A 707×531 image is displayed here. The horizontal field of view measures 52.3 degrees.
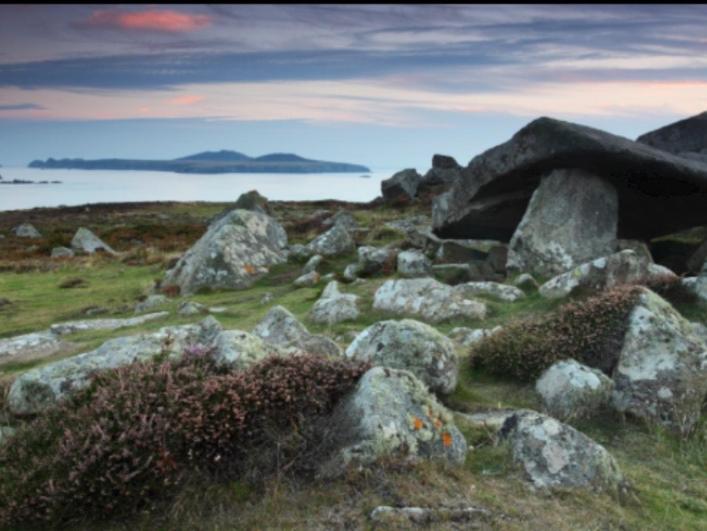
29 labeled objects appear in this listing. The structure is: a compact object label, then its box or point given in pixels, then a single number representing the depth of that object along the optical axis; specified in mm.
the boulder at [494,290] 18578
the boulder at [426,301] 17234
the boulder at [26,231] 64156
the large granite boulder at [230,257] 26797
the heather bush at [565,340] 12086
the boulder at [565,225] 22016
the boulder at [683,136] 32406
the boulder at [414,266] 22766
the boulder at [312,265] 27422
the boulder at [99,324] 19547
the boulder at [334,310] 17578
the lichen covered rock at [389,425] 7117
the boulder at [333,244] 30516
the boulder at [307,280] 24766
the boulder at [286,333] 11734
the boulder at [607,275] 16531
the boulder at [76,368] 9742
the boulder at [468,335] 13758
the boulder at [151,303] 23000
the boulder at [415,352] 10977
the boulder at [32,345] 16688
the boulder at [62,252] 45625
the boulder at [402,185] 69688
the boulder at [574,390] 10758
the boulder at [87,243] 48909
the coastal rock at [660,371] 10719
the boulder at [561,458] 7648
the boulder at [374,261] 25156
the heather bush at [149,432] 6512
